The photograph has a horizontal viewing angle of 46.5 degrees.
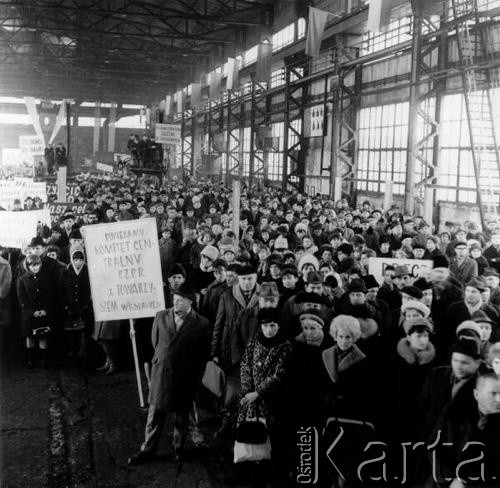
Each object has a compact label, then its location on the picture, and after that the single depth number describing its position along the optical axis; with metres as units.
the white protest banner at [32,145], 19.62
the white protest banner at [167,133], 18.77
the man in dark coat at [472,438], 3.70
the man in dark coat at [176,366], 5.93
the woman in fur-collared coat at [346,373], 4.82
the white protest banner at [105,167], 25.61
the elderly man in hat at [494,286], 7.56
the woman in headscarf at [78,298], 8.80
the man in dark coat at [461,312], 6.37
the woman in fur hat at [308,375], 5.16
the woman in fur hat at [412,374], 4.85
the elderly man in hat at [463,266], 9.26
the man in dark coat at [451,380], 4.20
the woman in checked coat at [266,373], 5.30
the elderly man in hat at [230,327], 6.41
